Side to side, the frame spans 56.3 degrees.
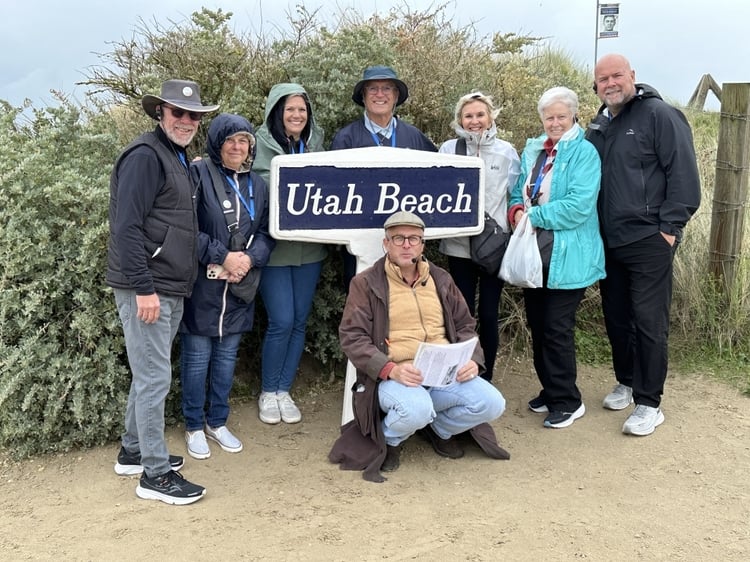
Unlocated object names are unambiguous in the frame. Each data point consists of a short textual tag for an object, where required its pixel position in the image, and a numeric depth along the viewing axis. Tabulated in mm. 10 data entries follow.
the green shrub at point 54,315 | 3869
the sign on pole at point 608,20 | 13109
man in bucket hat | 4410
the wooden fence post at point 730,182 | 5695
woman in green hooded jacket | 4199
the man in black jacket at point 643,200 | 4090
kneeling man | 3680
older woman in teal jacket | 4137
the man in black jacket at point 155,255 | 3199
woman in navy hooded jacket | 3814
